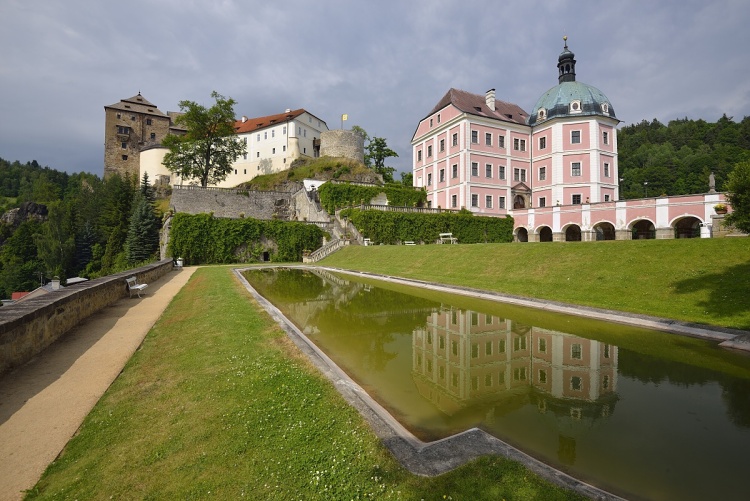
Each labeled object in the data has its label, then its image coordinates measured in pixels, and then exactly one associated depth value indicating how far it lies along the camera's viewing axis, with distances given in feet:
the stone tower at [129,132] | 238.48
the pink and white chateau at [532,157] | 123.44
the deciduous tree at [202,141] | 158.40
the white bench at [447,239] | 112.69
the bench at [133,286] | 43.88
